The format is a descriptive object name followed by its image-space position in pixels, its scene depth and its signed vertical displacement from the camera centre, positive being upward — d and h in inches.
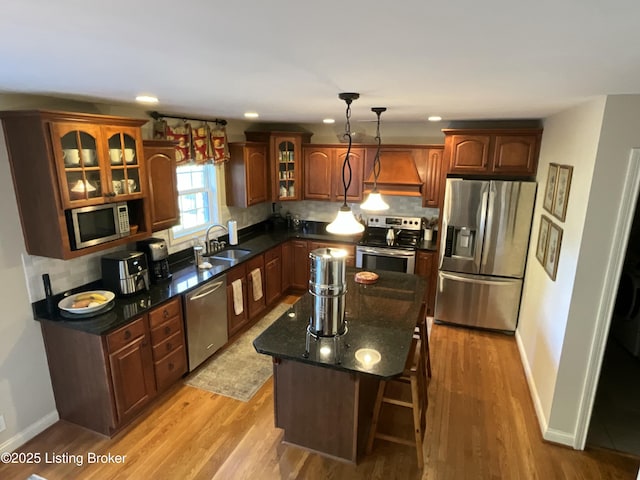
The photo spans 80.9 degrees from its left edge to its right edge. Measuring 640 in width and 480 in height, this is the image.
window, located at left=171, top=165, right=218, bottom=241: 159.8 -18.5
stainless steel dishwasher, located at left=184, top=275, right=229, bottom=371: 131.0 -58.5
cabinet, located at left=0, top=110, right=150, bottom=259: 91.6 -2.5
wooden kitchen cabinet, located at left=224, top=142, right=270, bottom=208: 177.8 -7.4
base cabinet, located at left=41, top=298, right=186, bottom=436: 101.7 -59.6
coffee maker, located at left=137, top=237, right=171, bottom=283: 128.4 -33.4
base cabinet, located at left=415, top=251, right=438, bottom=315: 179.5 -50.7
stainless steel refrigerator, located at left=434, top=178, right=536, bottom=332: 156.9 -38.9
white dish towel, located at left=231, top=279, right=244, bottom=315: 155.7 -56.6
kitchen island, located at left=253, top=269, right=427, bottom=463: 90.2 -54.3
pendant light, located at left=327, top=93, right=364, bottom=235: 100.7 -17.4
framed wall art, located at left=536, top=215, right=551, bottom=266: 128.3 -27.4
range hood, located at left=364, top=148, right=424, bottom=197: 182.2 -7.2
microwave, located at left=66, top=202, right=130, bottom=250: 98.9 -18.3
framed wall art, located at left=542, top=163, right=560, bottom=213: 123.4 -9.3
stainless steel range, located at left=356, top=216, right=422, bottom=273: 181.5 -41.5
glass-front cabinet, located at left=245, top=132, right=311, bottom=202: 194.4 -2.0
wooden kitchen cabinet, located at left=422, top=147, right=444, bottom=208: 179.5 -9.0
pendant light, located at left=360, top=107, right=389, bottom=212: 120.4 -13.9
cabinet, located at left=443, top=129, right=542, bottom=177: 158.4 +3.6
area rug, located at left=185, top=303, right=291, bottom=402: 129.0 -77.3
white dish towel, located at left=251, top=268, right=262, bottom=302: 169.5 -56.1
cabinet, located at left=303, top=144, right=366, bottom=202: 193.2 -7.0
